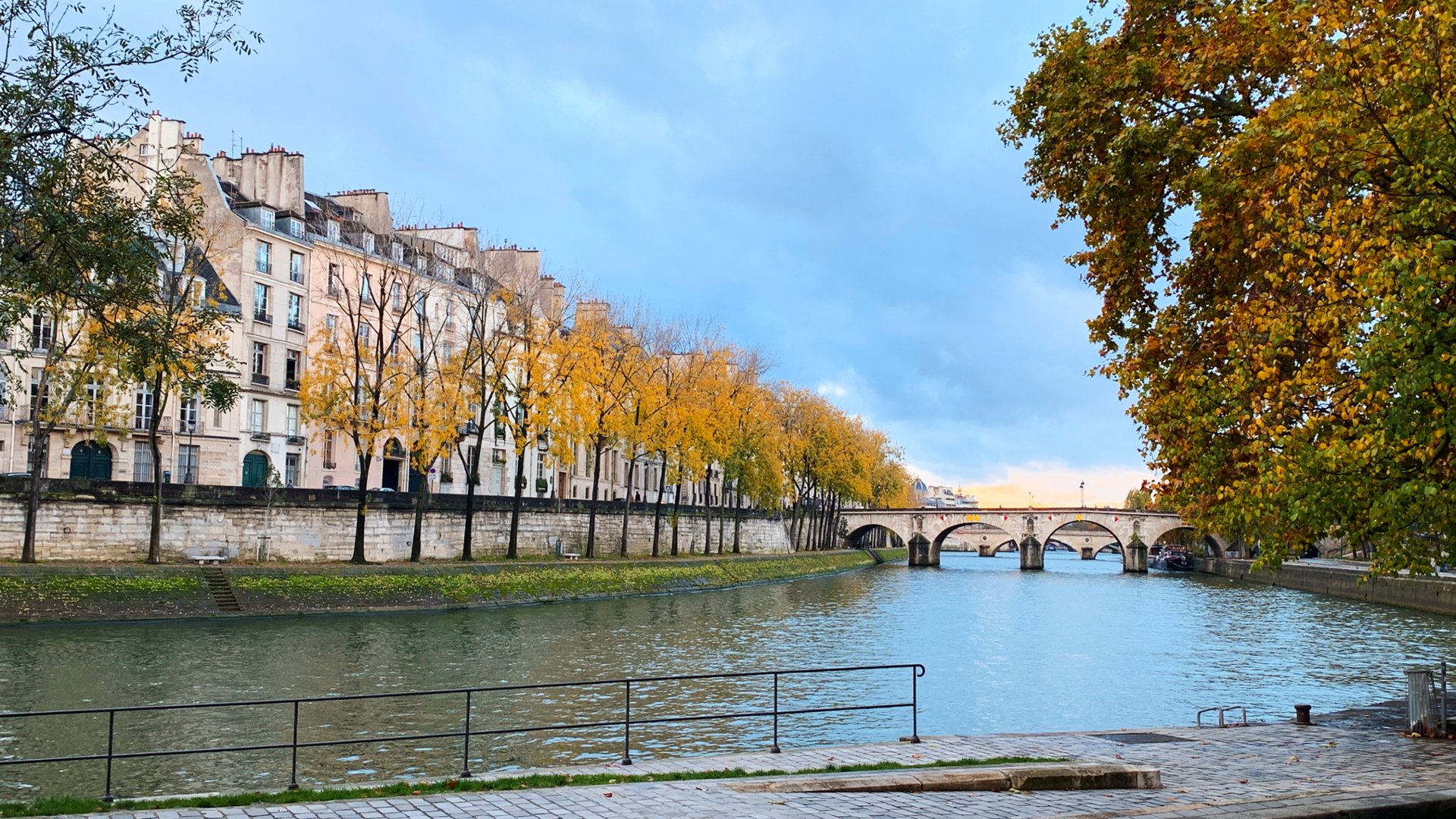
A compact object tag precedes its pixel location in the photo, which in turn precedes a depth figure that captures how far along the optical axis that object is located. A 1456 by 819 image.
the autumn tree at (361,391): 47.69
